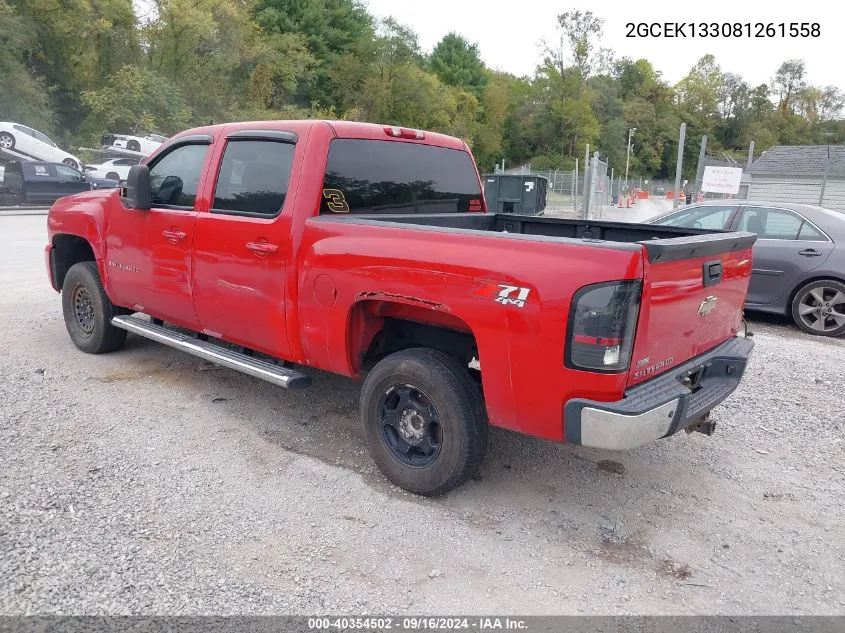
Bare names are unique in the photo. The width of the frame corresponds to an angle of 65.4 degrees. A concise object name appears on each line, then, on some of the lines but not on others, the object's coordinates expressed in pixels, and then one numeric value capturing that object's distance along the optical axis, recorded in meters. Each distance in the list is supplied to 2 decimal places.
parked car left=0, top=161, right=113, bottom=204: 20.11
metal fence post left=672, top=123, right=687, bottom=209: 13.31
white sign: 15.38
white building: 19.79
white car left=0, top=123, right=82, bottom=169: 23.75
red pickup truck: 2.89
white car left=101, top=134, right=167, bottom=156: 28.11
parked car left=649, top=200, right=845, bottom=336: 7.42
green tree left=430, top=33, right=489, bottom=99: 71.69
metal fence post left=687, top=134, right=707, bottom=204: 16.78
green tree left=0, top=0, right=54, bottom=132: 31.31
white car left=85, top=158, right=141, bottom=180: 23.72
